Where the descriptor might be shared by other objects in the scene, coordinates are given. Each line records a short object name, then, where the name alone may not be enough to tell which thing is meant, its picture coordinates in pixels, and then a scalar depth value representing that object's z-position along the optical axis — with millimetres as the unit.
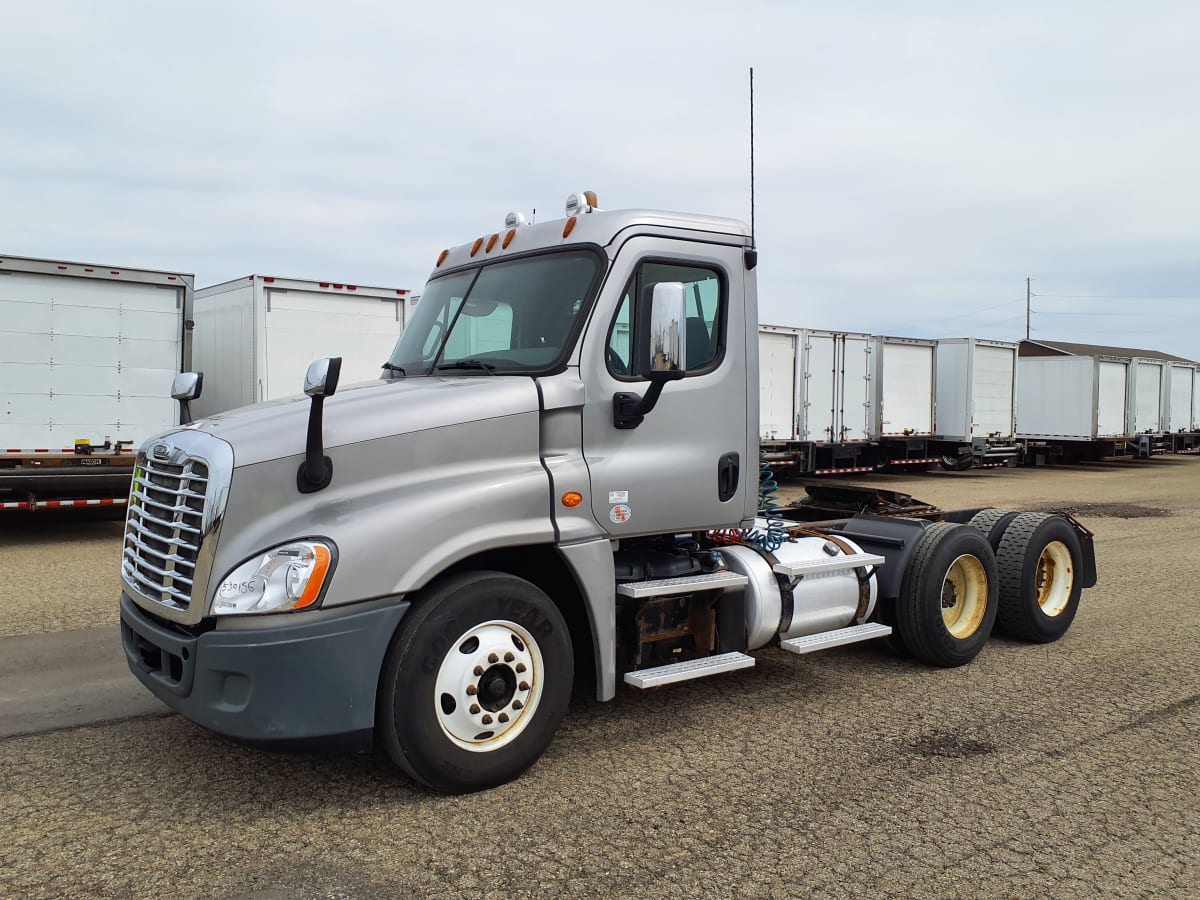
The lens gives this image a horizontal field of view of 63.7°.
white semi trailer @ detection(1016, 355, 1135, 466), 28281
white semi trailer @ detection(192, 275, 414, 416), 12953
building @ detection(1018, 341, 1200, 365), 44812
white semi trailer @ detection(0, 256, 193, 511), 11188
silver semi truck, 3766
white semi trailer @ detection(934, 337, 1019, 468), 23578
